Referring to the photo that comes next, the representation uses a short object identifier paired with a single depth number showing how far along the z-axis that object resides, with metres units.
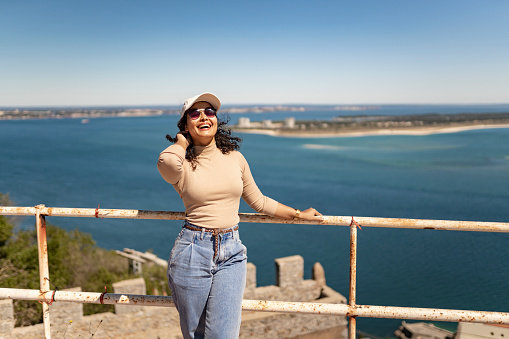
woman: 2.33
